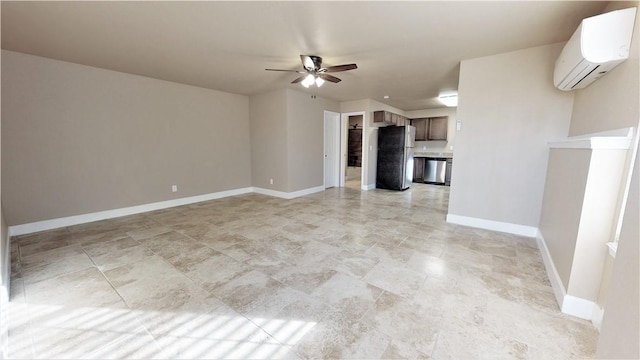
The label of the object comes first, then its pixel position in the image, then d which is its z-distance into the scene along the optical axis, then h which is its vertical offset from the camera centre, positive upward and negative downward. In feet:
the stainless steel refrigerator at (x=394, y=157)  20.62 -1.08
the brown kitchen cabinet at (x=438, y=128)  23.75 +1.60
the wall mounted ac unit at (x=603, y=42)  5.82 +2.51
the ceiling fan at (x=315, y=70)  10.17 +3.17
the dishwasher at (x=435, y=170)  22.99 -2.44
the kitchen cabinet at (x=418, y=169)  24.45 -2.45
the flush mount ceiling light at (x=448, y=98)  17.63 +3.50
